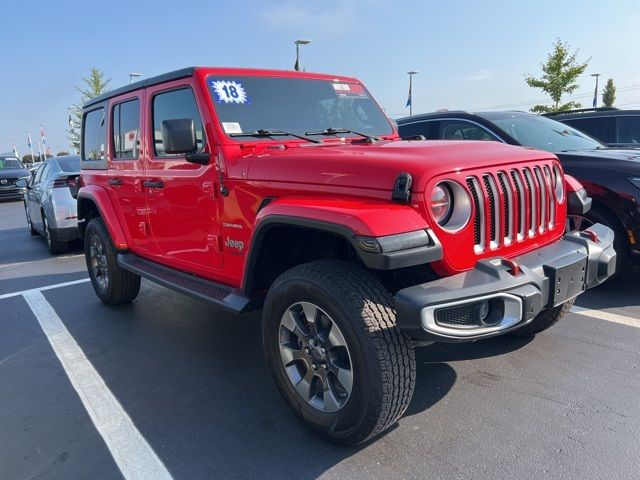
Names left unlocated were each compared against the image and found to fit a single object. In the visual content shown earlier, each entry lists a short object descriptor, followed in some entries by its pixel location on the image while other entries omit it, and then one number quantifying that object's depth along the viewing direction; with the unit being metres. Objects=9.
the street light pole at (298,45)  18.53
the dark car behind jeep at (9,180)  19.35
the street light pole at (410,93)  28.96
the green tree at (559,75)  19.72
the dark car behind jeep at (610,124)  7.08
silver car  7.95
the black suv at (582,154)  4.45
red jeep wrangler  2.27
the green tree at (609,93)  56.41
